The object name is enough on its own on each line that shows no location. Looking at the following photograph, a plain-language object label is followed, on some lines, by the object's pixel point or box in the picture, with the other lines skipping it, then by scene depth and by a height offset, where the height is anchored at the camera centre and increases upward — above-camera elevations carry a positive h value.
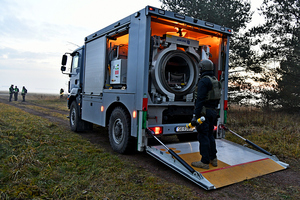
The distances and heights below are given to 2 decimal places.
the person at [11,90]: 25.80 +0.10
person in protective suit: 4.11 -0.21
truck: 4.62 +0.31
